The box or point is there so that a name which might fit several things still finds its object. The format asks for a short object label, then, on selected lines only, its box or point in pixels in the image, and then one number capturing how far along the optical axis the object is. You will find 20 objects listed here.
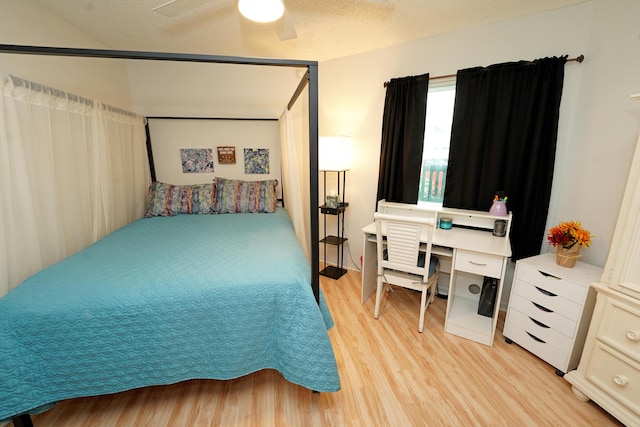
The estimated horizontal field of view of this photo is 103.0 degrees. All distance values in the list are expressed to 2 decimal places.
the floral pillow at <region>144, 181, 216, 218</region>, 2.78
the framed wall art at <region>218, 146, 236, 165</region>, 3.19
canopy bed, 1.17
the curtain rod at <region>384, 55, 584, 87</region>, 1.79
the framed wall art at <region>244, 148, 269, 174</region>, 3.24
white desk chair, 1.87
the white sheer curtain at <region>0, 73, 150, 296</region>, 1.47
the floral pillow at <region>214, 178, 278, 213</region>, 2.89
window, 2.36
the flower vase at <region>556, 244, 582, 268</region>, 1.66
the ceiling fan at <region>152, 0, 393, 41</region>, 1.44
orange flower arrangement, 1.60
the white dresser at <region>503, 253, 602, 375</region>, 1.53
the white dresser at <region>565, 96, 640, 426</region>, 1.26
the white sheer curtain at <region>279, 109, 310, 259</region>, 2.40
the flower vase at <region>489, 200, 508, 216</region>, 2.06
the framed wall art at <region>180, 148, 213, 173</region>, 3.15
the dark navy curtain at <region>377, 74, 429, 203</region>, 2.40
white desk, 1.85
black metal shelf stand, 2.89
